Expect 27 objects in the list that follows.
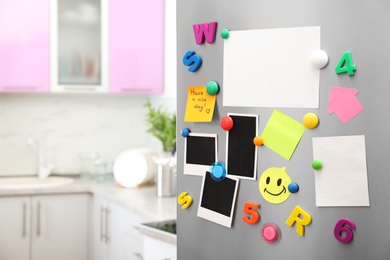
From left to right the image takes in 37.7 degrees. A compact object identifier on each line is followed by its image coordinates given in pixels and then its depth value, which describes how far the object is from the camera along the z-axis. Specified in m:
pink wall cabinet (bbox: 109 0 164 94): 3.44
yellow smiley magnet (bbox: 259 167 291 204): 1.21
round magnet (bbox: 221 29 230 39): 1.29
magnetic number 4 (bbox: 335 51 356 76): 1.11
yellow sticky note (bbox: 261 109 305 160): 1.19
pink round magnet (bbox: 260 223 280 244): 1.22
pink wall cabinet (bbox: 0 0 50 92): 3.22
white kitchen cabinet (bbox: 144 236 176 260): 2.10
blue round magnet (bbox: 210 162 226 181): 1.31
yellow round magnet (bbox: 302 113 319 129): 1.15
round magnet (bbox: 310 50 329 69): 1.14
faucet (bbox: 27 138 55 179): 3.52
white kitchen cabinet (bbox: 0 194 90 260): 3.10
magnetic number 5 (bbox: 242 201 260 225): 1.26
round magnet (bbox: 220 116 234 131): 1.28
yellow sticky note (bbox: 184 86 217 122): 1.33
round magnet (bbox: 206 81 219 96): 1.31
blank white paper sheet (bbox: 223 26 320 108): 1.17
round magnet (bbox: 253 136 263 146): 1.24
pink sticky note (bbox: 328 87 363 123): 1.11
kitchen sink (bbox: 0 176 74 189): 3.26
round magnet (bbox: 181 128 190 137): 1.39
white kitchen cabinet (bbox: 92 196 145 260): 2.71
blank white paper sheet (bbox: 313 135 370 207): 1.11
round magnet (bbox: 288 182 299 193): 1.18
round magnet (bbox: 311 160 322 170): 1.15
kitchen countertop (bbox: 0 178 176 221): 2.57
